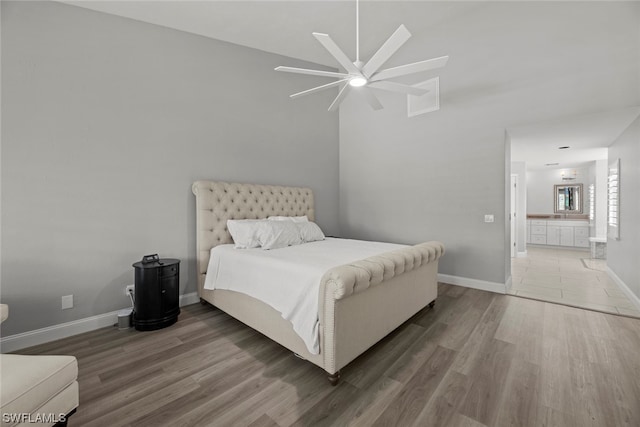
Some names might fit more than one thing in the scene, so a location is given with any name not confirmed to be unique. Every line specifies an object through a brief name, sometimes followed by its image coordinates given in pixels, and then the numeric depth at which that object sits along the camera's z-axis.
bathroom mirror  7.25
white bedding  1.83
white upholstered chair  1.02
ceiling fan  1.88
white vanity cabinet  6.64
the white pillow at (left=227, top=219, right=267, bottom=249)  2.97
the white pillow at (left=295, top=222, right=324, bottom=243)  3.46
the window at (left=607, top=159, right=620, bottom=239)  3.71
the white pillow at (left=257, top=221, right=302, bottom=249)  2.98
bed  1.71
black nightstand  2.50
